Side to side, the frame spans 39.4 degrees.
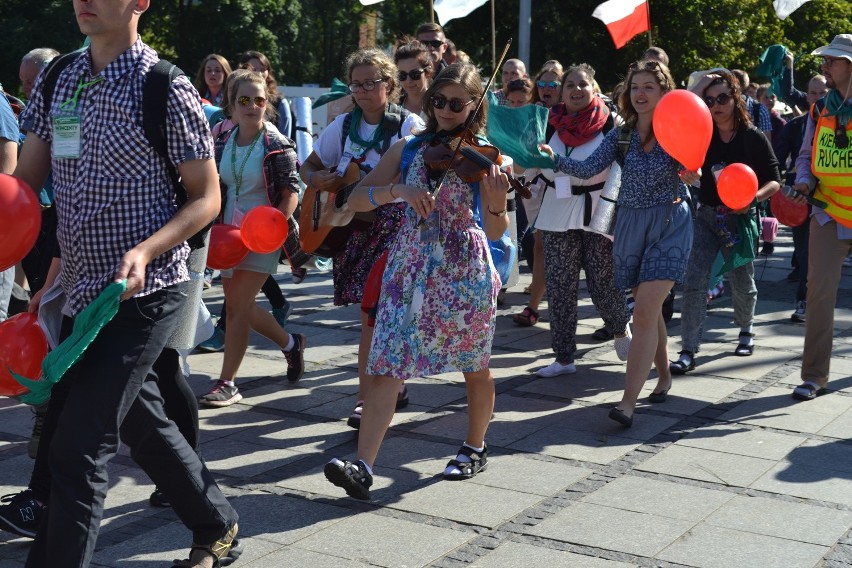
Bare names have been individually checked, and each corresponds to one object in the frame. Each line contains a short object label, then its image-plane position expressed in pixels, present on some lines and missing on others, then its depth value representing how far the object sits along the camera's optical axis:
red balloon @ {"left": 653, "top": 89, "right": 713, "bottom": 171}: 5.97
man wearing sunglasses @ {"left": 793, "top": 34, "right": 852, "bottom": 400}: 6.80
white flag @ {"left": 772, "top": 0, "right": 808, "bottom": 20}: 10.21
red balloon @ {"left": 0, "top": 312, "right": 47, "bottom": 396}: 3.99
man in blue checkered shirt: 3.58
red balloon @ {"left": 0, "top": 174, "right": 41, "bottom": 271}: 3.68
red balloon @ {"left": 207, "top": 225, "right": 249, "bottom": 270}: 6.18
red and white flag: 11.69
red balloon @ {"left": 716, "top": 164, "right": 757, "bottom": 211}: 6.69
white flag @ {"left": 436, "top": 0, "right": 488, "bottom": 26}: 11.92
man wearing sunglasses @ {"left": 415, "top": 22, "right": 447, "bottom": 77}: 8.86
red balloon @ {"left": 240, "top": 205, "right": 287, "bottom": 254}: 6.15
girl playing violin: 5.04
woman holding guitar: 6.05
